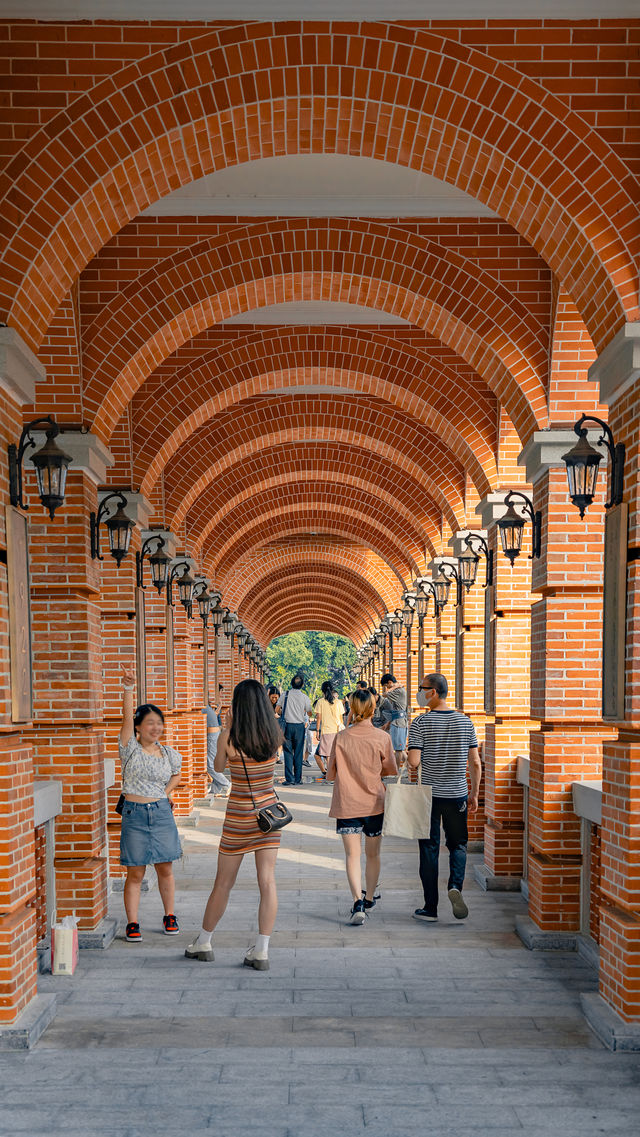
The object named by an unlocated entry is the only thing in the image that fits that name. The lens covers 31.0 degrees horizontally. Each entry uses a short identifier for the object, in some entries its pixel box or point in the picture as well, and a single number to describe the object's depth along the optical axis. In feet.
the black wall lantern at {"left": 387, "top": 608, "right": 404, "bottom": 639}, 73.41
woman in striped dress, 21.94
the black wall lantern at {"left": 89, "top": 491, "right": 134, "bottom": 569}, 28.07
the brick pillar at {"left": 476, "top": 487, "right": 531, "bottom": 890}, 31.89
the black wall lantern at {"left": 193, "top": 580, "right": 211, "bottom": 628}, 50.94
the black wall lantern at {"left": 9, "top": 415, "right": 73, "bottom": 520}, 21.04
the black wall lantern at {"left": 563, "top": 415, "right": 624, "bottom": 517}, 20.33
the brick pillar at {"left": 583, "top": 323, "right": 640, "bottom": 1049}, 17.72
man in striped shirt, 26.66
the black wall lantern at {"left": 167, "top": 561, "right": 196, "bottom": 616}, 43.75
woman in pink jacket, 26.21
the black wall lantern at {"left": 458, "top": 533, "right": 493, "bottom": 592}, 39.46
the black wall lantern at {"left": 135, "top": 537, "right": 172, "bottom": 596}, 36.29
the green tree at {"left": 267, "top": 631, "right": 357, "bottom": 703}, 275.57
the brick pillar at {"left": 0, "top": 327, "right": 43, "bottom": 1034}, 17.84
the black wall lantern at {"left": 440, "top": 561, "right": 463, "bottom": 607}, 44.88
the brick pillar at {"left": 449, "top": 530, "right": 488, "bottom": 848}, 39.73
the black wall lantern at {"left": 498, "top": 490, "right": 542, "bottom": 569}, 29.27
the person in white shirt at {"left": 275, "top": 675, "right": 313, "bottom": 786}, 60.08
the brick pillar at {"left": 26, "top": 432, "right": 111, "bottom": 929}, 24.93
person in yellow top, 51.83
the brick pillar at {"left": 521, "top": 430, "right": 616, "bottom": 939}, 25.45
